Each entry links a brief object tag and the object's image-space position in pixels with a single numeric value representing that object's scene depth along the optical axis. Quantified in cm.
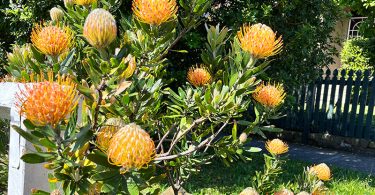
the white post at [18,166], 115
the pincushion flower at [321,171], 183
